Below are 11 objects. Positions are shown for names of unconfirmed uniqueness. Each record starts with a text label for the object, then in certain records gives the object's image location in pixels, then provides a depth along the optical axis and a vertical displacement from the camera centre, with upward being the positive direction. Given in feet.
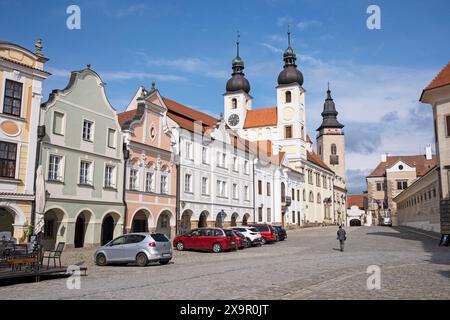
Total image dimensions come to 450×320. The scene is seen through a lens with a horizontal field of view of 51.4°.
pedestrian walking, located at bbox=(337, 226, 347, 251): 85.81 -2.17
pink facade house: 105.09 +13.63
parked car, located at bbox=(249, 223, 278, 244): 115.75 -1.53
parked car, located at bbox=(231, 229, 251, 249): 96.38 -3.05
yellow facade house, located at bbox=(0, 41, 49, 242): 75.34 +15.91
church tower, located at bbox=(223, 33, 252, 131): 266.98 +72.52
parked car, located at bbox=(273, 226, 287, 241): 126.00 -1.91
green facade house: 84.64 +11.79
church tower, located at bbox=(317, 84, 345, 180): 349.92 +59.46
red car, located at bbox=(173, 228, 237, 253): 88.94 -2.74
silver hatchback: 63.52 -3.35
